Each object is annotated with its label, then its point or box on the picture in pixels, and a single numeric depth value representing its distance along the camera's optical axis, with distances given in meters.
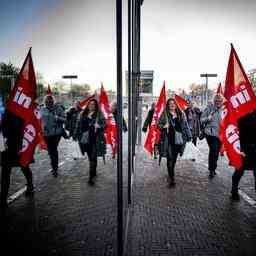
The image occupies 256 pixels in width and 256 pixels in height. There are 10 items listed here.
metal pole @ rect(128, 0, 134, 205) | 4.59
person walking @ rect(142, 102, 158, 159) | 7.87
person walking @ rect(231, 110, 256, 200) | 4.89
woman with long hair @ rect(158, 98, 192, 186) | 6.38
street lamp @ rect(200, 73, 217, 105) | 9.87
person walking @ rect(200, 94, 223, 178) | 6.89
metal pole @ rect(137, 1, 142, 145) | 12.81
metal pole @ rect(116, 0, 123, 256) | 2.76
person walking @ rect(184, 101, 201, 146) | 7.91
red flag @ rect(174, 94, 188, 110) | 7.97
